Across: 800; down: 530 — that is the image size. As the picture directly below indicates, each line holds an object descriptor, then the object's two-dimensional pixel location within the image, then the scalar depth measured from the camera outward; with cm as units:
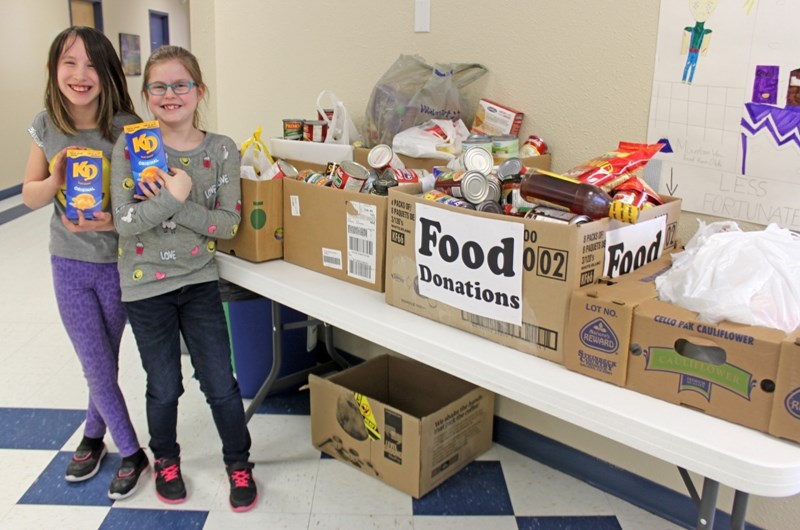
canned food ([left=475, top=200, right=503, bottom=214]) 141
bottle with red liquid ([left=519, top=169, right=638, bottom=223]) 128
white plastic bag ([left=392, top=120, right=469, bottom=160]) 197
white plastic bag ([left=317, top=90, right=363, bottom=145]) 232
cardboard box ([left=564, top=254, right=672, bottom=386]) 119
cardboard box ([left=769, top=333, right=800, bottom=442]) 101
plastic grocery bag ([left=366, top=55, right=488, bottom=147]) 214
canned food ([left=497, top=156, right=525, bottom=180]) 149
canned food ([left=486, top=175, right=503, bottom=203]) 146
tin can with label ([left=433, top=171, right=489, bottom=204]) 143
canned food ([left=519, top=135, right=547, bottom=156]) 196
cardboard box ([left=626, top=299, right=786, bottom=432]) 106
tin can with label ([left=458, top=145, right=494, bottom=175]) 161
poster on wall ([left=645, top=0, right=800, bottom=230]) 155
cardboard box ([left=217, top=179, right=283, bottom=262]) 188
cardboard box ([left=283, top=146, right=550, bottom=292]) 167
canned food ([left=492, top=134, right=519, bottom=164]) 193
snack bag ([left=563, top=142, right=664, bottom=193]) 139
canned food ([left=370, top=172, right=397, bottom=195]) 168
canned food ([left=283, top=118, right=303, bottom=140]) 238
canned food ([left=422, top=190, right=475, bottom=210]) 143
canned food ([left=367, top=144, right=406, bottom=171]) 182
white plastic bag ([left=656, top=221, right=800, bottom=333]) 112
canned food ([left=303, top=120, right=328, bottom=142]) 236
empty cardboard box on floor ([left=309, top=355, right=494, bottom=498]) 201
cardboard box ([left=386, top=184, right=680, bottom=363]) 127
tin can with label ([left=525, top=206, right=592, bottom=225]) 128
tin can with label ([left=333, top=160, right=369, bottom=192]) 177
